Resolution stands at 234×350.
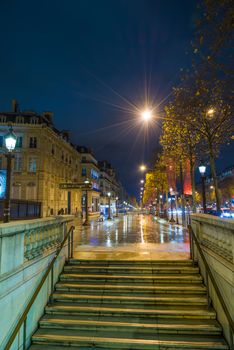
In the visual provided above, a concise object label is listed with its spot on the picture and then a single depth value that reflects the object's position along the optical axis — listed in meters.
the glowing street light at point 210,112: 13.21
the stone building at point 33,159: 39.34
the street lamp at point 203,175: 14.68
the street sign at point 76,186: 24.42
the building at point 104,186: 80.22
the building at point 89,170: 63.92
